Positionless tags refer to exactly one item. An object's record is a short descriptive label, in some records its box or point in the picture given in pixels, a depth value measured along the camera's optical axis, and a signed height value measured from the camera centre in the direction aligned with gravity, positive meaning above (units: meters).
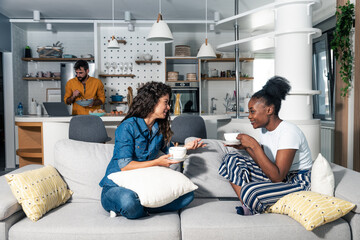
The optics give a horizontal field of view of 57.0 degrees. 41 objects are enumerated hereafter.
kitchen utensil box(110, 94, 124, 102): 6.28 +0.16
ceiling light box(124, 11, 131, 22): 5.88 +1.60
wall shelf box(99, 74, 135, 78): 6.27 +0.60
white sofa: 1.67 -0.61
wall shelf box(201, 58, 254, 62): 6.62 +0.92
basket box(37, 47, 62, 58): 6.34 +1.06
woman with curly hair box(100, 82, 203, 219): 1.81 -0.23
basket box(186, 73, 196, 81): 6.56 +0.57
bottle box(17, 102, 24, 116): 5.75 -0.01
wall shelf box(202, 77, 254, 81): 6.76 +0.55
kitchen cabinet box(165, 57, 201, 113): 6.52 +0.32
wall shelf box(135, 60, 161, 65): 6.29 +0.85
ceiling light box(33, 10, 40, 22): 5.75 +1.60
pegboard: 6.41 +0.92
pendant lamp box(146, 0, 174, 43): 3.78 +0.86
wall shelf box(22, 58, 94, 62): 6.35 +0.93
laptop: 4.06 -0.02
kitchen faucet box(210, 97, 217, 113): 7.10 -0.04
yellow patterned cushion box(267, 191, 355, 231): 1.59 -0.52
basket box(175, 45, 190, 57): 6.48 +1.07
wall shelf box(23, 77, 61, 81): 6.38 +0.57
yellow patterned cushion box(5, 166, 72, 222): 1.77 -0.47
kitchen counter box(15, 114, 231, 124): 3.92 -0.14
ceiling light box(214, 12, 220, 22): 5.95 +1.61
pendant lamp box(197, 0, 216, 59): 4.97 +0.80
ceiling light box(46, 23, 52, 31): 6.19 +1.52
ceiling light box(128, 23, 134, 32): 6.24 +1.50
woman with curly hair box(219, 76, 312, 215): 1.87 -0.34
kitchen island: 3.94 -0.32
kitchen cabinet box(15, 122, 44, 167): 4.28 -0.47
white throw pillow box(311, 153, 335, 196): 1.85 -0.42
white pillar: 3.07 +0.50
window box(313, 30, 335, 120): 5.63 +0.49
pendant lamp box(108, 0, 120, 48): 5.14 +0.97
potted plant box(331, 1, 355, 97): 3.73 +0.72
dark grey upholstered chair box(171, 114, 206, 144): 2.96 -0.20
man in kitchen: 4.61 +0.25
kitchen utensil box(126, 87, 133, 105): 4.71 +0.14
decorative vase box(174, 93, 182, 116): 4.34 -0.04
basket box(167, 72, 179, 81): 6.52 +0.58
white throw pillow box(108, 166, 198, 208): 1.76 -0.42
